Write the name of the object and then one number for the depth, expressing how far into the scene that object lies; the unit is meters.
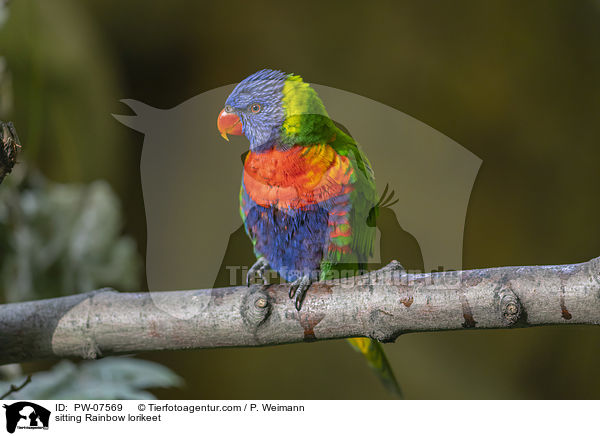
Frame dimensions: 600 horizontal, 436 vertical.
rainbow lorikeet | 3.50
